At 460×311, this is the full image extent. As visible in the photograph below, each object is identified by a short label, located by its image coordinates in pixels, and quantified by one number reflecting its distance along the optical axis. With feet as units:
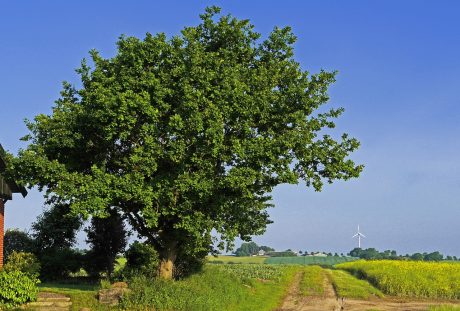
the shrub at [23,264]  99.14
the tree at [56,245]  148.36
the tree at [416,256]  603.72
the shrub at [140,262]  121.49
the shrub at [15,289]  91.81
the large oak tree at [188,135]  94.79
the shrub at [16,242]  155.43
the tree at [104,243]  152.35
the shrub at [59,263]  147.43
